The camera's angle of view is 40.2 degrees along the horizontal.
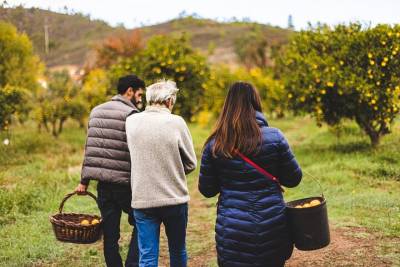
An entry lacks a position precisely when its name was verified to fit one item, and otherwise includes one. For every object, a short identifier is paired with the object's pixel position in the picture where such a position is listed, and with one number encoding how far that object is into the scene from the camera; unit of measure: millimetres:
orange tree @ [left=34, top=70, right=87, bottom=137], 19344
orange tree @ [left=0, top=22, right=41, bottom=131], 21109
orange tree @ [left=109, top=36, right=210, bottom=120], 16031
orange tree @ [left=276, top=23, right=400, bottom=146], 13172
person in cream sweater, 4105
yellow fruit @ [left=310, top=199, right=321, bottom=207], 3889
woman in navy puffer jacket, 3564
